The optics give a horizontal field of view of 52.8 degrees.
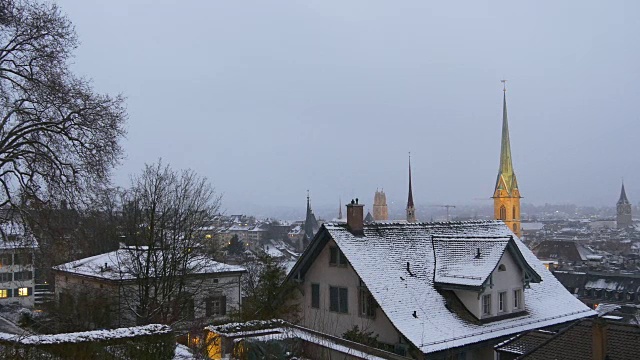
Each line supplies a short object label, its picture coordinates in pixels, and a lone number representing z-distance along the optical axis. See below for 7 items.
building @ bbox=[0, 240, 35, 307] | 58.46
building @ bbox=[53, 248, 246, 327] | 28.69
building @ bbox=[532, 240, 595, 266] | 111.94
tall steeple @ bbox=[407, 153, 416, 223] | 116.75
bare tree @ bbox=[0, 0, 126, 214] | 15.77
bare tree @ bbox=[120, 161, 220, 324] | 27.38
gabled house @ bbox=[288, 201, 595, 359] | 23.70
